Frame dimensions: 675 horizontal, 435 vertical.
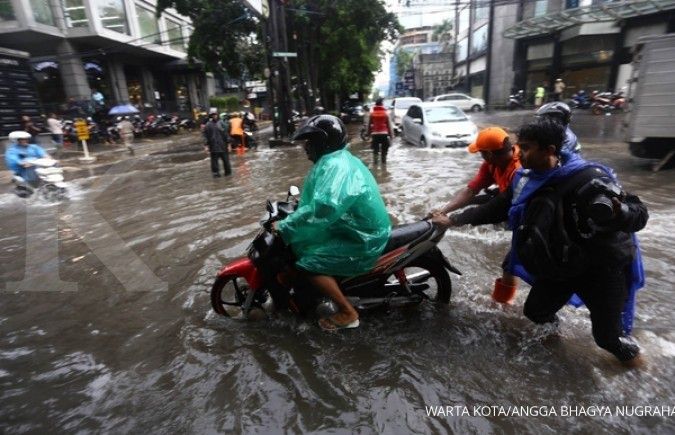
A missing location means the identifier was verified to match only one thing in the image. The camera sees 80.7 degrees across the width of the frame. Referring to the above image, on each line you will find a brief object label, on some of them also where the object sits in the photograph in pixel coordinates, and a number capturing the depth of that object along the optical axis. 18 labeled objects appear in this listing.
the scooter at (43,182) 8.88
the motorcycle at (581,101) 21.61
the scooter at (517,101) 26.48
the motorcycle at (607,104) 18.20
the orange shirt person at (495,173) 3.12
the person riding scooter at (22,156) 8.66
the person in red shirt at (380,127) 9.83
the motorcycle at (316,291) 2.97
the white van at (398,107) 18.40
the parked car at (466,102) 28.33
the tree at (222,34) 20.52
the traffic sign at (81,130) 15.63
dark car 28.23
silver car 11.57
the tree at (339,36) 19.55
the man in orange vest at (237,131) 14.93
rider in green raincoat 2.63
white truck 7.36
